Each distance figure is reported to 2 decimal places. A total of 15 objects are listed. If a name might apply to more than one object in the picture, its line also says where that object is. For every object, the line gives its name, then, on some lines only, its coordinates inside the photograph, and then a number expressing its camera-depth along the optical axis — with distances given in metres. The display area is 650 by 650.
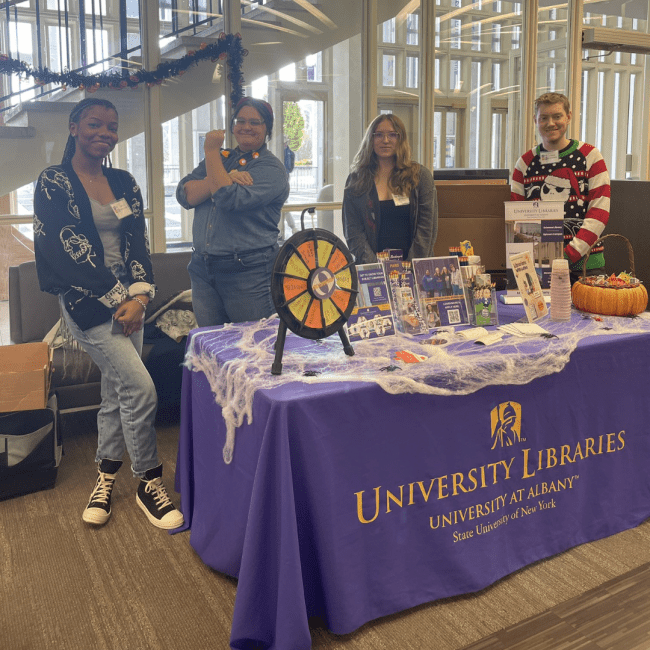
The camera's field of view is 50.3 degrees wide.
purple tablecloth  1.76
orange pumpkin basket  2.54
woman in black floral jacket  2.44
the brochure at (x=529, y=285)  2.43
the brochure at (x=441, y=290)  2.36
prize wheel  1.92
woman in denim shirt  2.67
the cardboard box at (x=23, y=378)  2.91
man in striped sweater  2.99
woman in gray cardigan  2.90
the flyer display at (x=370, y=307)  2.21
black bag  2.85
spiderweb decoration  1.91
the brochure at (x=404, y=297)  2.33
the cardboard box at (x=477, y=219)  2.79
